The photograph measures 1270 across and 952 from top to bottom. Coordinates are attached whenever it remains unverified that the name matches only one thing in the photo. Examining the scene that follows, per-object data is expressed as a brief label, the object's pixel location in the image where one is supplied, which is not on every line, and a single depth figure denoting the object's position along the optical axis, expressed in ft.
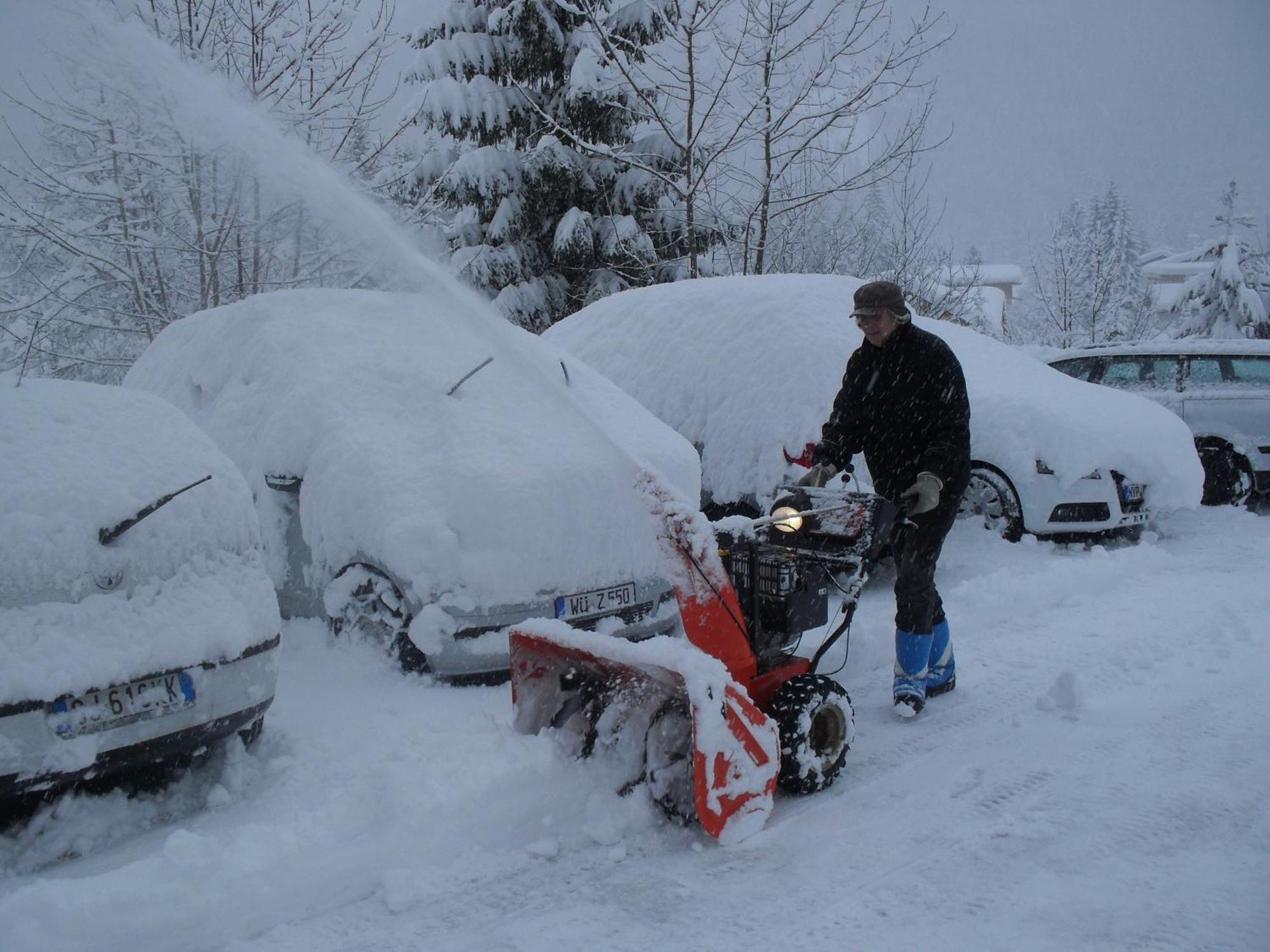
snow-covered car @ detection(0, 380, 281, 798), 8.73
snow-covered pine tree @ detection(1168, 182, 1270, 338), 77.51
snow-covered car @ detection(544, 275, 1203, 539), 20.80
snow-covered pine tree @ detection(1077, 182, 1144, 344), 88.99
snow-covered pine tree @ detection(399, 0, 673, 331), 46.73
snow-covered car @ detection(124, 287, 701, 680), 13.28
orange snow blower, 9.43
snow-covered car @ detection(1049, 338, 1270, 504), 31.24
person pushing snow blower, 13.03
